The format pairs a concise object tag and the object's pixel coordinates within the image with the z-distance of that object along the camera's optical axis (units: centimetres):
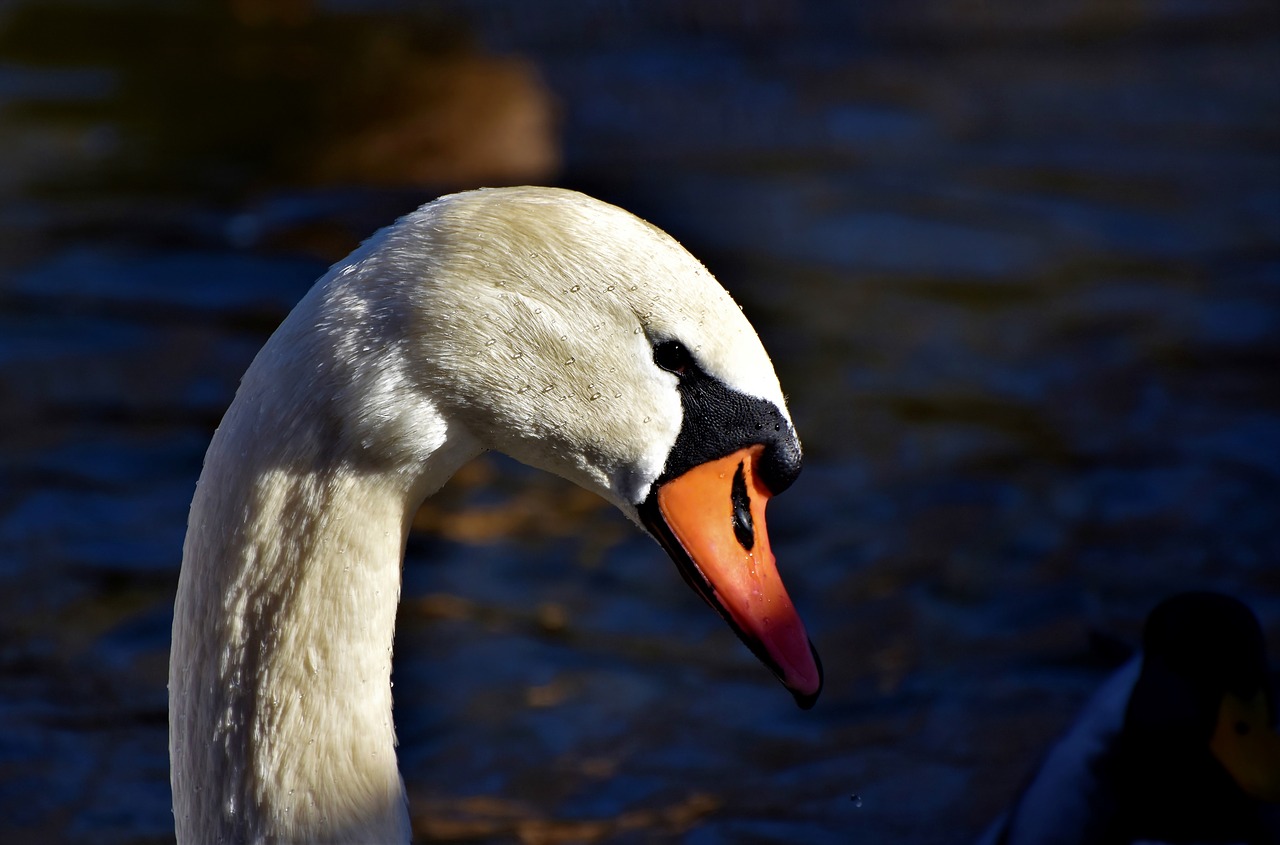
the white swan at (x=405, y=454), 512
